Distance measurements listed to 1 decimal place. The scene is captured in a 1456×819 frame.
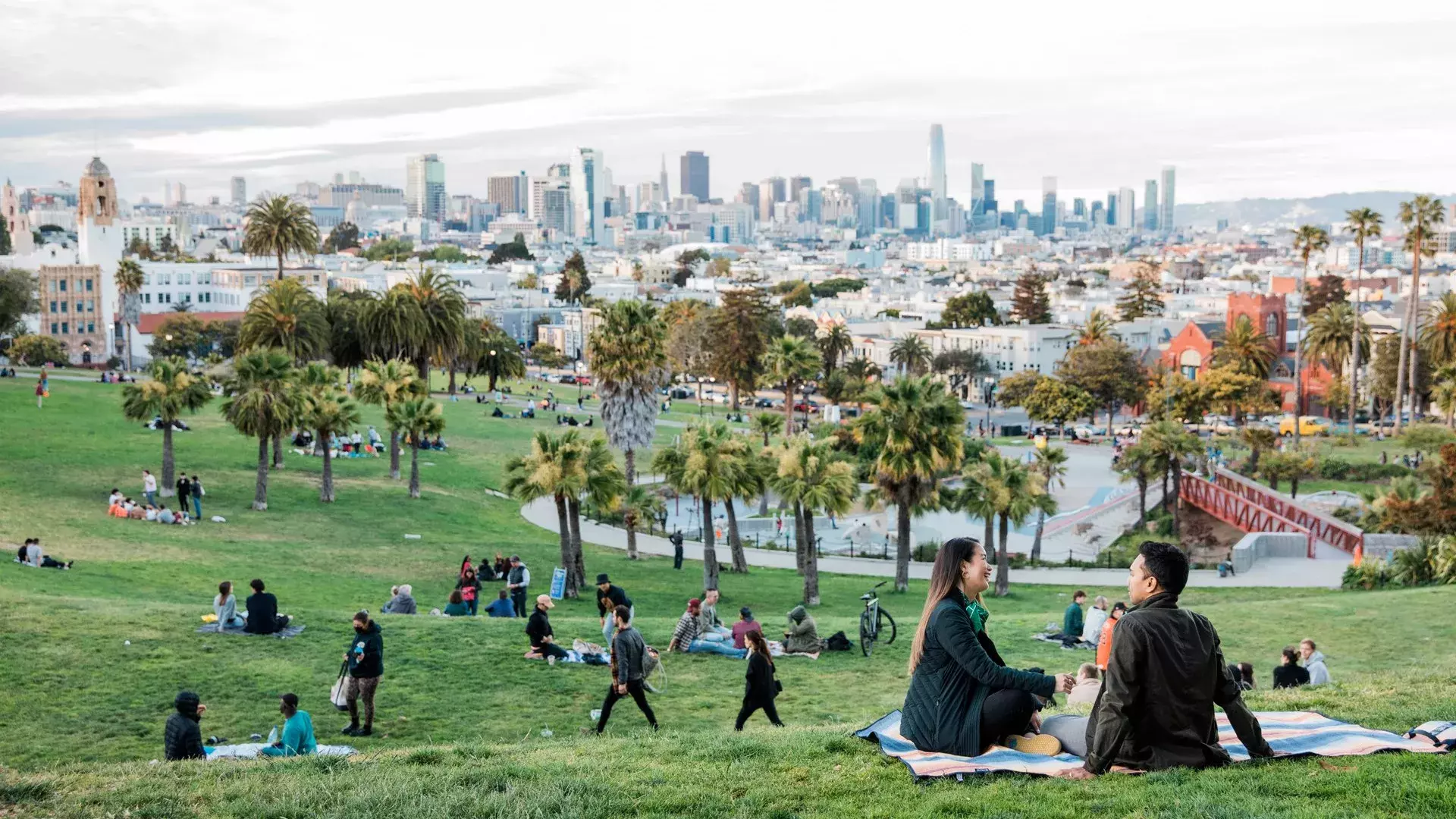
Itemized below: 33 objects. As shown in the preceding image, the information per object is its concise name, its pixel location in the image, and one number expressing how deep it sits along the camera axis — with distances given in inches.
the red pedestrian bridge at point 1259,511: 1621.6
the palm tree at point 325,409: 1457.9
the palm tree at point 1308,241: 3373.5
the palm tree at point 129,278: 4138.8
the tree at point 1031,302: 5876.0
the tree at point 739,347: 3442.4
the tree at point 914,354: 4441.4
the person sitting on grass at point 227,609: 701.9
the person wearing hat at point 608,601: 686.6
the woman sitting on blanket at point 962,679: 319.3
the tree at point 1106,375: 3430.1
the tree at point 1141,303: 5807.1
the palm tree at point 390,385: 1684.3
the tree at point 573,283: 7130.9
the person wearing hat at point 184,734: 464.8
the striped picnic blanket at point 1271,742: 325.7
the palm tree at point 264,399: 1397.6
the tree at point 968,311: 5718.5
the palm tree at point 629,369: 1820.9
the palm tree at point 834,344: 3944.4
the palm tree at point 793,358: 2341.3
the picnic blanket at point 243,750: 485.2
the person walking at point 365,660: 540.7
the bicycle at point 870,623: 768.9
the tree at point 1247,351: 3447.3
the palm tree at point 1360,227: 3191.4
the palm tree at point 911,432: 1216.2
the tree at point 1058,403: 3353.8
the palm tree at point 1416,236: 3063.5
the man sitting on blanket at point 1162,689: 299.4
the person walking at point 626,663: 513.3
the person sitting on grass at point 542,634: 687.7
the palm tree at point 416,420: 1587.1
